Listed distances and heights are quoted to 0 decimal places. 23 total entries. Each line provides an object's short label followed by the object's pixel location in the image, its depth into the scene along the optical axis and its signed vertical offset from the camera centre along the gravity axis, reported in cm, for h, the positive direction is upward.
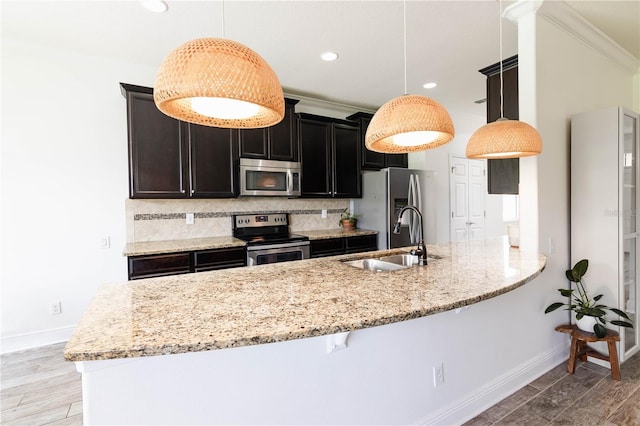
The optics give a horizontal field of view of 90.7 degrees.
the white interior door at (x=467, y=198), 537 +14
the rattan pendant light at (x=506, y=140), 181 +38
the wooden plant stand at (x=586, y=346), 225 -107
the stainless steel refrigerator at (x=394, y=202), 406 +6
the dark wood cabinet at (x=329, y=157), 396 +67
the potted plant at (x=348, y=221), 442 -19
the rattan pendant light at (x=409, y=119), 139 +40
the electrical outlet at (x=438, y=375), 174 -94
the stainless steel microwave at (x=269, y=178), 345 +35
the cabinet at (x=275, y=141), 350 +78
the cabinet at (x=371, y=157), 437 +73
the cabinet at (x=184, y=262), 274 -48
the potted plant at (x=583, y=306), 225 -77
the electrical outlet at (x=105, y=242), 310 -31
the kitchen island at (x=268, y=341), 97 -38
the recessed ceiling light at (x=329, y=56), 298 +146
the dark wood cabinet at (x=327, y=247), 368 -47
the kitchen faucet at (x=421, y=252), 188 -29
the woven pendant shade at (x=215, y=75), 97 +43
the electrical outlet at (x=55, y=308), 291 -88
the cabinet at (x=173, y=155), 295 +55
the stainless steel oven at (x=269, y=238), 322 -33
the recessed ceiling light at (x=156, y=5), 219 +145
